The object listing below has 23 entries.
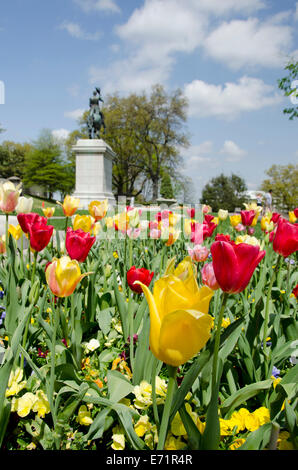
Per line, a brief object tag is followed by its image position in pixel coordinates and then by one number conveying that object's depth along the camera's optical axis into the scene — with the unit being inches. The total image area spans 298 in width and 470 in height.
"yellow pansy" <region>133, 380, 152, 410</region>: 42.8
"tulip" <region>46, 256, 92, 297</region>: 39.6
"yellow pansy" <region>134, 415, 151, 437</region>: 40.0
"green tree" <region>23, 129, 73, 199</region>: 1668.3
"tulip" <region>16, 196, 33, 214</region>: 79.2
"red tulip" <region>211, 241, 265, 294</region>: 30.8
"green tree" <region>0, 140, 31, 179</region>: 1979.6
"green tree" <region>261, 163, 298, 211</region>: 1840.6
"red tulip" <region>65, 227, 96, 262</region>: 51.9
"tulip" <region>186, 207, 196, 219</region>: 130.9
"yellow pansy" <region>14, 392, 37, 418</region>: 43.1
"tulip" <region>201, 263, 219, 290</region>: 45.3
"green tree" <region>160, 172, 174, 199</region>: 1856.5
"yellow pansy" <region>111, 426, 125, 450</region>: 39.5
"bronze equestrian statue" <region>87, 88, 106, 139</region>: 763.6
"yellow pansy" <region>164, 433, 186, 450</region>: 37.6
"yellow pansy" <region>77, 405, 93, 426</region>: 44.3
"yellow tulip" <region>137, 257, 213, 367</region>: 23.0
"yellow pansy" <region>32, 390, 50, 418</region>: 43.7
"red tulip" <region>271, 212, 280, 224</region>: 117.2
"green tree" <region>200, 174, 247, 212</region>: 1897.3
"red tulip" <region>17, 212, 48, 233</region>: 63.8
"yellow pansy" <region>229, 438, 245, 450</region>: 39.8
